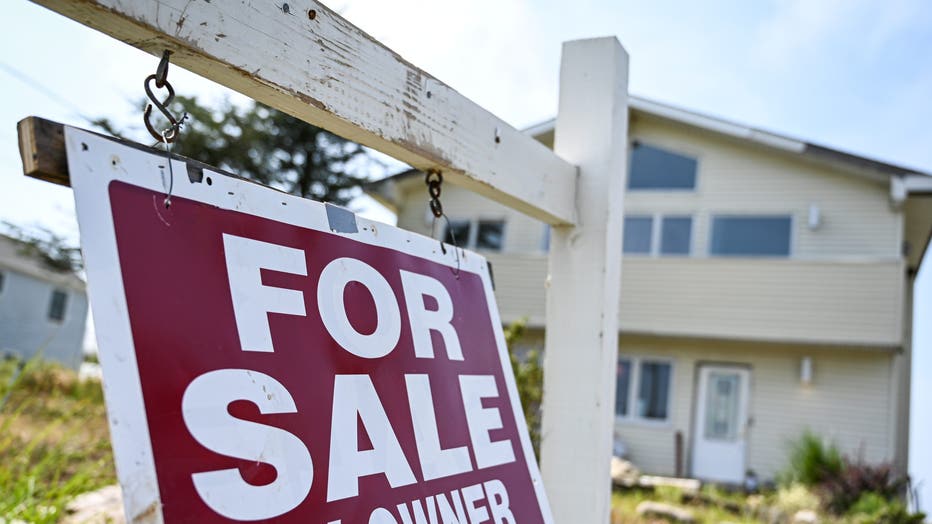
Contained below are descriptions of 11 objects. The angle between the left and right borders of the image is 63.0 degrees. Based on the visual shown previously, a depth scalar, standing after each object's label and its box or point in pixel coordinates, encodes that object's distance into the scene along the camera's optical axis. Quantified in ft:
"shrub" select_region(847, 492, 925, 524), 25.91
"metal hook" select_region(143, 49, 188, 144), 3.43
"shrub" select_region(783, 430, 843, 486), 34.22
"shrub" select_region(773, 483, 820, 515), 30.76
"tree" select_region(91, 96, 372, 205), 43.73
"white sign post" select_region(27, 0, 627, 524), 3.65
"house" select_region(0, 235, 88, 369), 73.67
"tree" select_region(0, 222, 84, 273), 40.52
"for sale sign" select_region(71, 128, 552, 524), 2.95
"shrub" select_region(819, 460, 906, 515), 30.86
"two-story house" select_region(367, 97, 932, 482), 38.83
